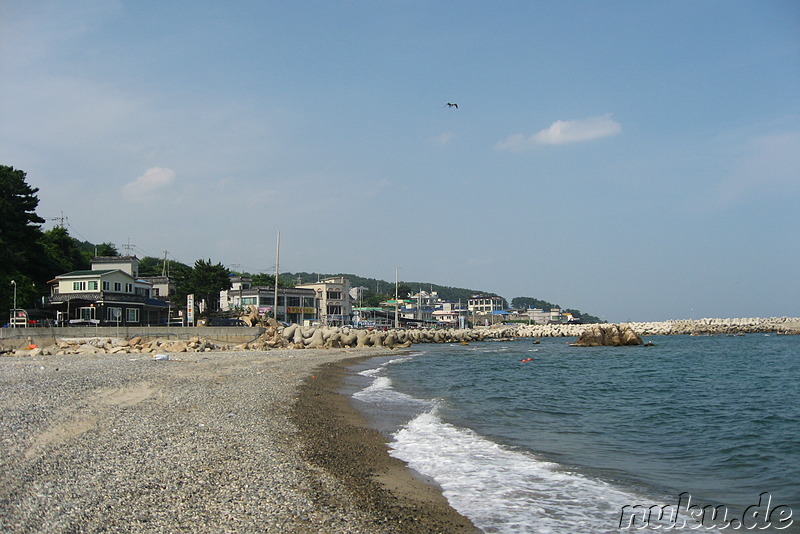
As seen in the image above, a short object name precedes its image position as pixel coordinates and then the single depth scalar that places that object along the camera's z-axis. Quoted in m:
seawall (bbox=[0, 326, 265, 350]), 39.31
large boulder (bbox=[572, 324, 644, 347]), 59.97
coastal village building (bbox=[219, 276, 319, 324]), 90.38
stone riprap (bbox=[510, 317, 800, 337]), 100.00
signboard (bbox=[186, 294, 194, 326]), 49.91
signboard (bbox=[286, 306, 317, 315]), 93.70
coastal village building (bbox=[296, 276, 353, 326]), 103.44
